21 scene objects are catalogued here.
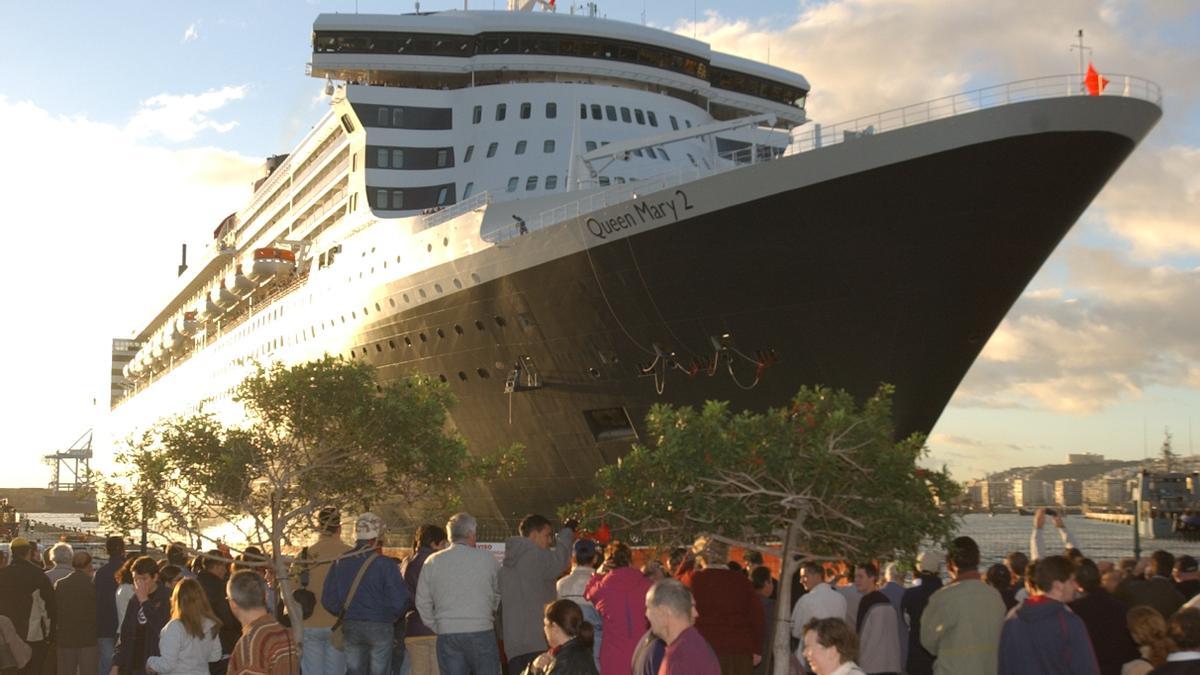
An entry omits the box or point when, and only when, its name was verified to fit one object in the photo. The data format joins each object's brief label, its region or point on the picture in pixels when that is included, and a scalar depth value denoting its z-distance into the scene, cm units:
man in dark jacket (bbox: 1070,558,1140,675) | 871
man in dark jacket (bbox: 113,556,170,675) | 1048
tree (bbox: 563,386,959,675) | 1109
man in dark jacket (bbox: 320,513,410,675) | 975
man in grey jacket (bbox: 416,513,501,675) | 936
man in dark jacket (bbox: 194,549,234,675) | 1078
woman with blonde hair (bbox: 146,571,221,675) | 734
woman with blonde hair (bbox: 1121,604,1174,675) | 671
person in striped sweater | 679
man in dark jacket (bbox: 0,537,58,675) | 1126
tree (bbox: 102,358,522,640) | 2091
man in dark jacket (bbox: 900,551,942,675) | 1051
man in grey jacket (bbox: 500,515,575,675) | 992
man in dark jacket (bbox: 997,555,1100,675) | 768
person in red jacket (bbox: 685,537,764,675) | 994
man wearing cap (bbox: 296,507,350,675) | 1053
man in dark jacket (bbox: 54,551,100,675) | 1208
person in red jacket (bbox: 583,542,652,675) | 900
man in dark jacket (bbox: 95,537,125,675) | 1274
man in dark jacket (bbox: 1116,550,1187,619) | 946
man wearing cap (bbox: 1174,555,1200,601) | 1052
